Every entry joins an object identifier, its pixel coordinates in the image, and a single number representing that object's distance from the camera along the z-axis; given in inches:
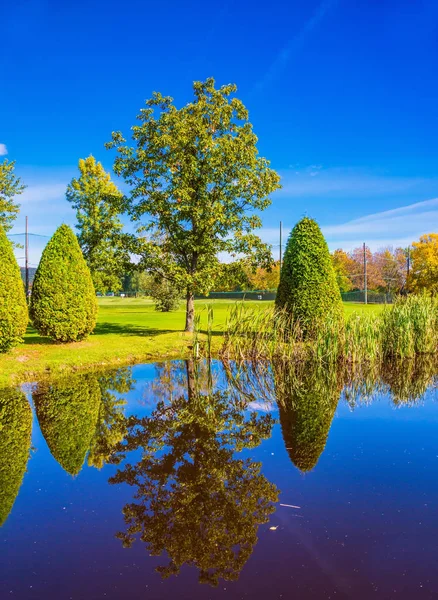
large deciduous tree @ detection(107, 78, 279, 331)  595.5
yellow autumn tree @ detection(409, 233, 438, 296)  1337.4
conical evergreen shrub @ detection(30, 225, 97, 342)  478.0
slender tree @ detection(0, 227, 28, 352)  411.5
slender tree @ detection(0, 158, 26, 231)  963.9
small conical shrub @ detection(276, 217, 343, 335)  517.3
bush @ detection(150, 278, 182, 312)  690.8
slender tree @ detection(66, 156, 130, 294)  1055.6
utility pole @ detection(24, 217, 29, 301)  1159.3
